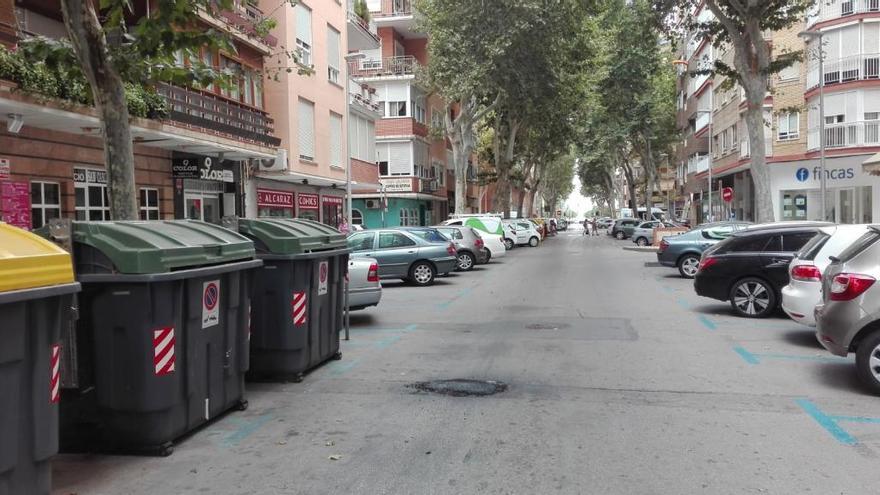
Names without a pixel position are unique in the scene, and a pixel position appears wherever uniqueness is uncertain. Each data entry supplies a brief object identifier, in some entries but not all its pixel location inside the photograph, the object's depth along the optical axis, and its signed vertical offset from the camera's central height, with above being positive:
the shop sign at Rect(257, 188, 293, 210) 24.36 +1.06
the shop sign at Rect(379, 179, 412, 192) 43.62 +2.48
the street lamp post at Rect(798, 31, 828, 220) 23.28 +3.55
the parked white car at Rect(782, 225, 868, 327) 9.05 -0.67
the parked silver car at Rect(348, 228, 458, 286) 18.47 -0.72
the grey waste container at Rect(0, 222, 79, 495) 3.84 -0.67
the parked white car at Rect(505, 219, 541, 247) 39.91 -0.58
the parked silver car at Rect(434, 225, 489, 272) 23.42 -0.67
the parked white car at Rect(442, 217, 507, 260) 27.17 -0.24
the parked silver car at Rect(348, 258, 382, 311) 11.96 -0.97
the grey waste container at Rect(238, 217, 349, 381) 7.34 -0.74
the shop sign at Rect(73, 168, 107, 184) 15.84 +1.28
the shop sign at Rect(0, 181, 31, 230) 13.32 +0.58
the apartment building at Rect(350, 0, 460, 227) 42.88 +6.55
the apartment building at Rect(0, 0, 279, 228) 13.62 +2.10
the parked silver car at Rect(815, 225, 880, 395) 6.76 -0.90
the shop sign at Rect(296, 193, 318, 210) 27.98 +1.08
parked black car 11.97 -0.82
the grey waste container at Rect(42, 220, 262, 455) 5.12 -0.79
